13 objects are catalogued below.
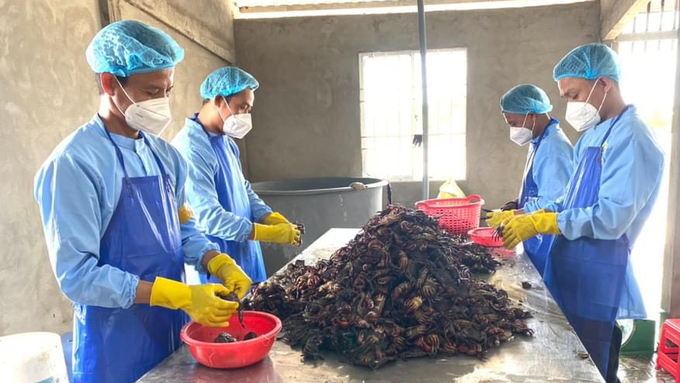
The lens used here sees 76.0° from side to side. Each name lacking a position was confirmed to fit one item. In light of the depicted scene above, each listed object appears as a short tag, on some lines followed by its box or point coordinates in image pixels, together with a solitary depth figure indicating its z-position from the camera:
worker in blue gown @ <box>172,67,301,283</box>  2.94
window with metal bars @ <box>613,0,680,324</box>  6.22
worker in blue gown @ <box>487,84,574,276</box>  3.13
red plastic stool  3.63
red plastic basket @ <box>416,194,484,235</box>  3.52
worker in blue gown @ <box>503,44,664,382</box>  2.32
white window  7.60
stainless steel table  1.58
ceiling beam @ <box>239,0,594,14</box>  7.33
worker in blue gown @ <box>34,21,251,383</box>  1.66
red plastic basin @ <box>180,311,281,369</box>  1.59
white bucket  1.81
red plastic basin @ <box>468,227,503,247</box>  3.28
